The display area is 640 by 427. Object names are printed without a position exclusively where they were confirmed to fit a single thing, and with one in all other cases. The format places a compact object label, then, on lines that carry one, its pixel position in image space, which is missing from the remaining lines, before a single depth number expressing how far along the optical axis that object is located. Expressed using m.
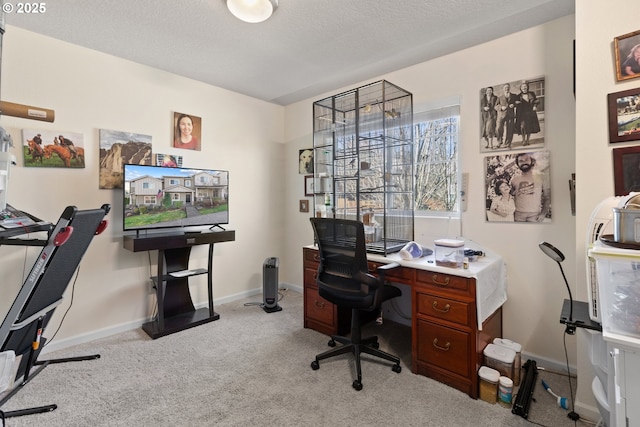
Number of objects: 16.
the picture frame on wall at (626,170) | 1.61
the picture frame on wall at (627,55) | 1.61
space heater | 3.53
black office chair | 2.14
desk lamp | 1.69
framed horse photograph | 2.47
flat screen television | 2.79
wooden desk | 1.99
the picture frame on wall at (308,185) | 4.08
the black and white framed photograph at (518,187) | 2.34
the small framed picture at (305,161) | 4.08
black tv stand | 2.82
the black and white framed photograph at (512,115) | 2.36
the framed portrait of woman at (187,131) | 3.34
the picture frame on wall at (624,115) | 1.61
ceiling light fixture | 1.96
